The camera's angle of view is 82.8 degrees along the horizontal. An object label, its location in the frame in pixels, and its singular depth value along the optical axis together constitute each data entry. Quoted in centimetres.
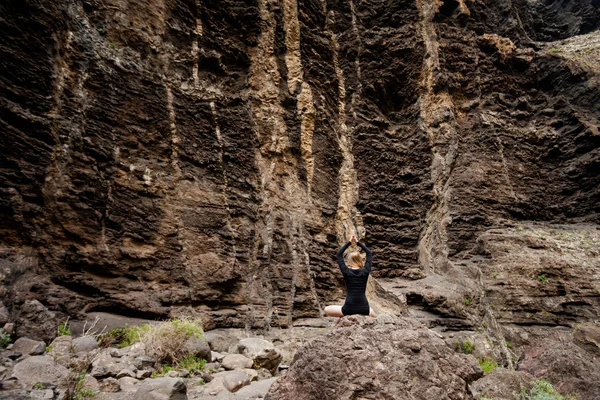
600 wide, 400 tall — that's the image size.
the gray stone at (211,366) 504
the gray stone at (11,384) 304
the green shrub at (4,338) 405
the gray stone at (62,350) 417
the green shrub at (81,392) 321
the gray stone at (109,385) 370
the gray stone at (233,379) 434
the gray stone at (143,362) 446
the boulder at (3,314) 463
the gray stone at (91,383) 360
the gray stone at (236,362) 515
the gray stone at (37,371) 334
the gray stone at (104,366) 396
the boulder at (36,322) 480
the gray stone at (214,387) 412
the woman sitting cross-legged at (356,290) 483
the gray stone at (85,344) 492
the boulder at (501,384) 468
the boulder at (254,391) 406
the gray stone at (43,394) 294
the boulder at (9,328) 446
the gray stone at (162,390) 337
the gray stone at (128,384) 383
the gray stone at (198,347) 513
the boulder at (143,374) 421
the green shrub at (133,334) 561
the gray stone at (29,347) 418
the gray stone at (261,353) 545
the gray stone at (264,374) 513
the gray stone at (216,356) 548
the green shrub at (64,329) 534
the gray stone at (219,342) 628
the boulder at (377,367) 304
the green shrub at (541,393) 450
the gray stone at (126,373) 407
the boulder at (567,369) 569
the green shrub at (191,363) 486
